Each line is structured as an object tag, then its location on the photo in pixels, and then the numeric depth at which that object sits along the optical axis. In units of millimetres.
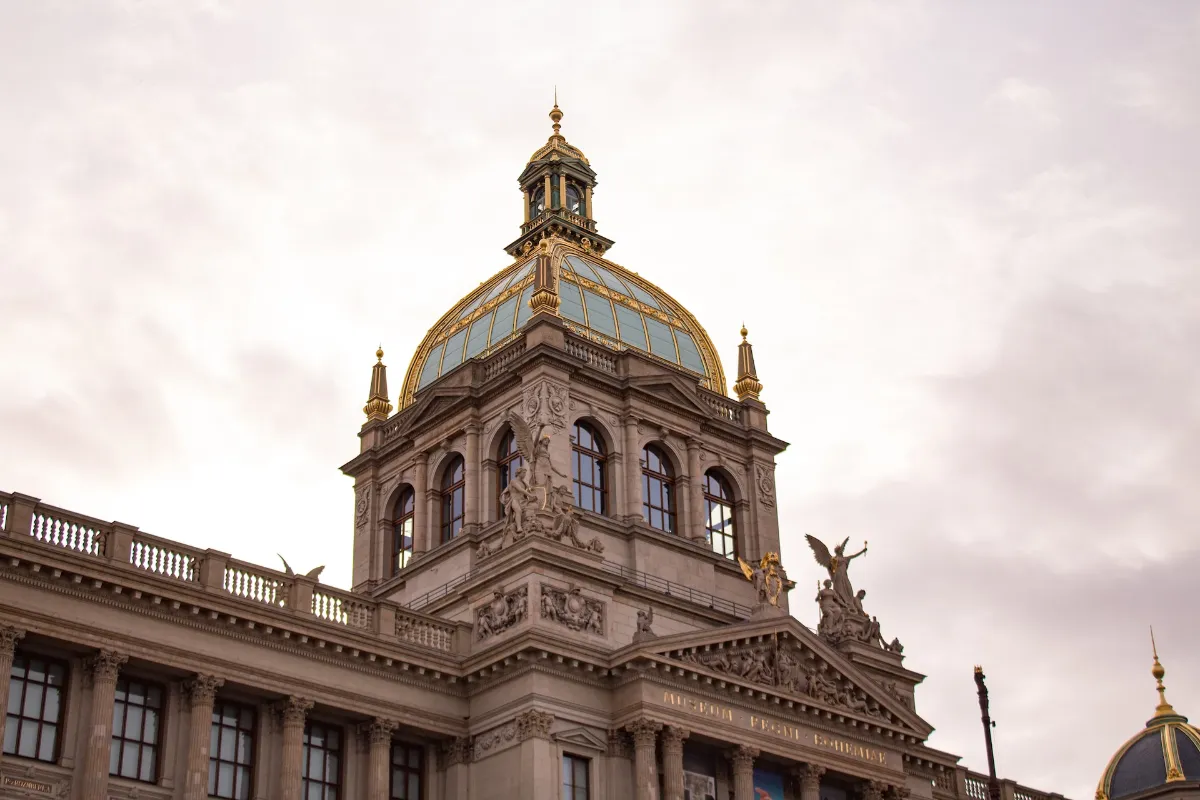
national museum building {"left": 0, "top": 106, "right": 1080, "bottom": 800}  42406
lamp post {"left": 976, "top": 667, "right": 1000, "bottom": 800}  52406
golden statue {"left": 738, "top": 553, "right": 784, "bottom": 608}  54469
